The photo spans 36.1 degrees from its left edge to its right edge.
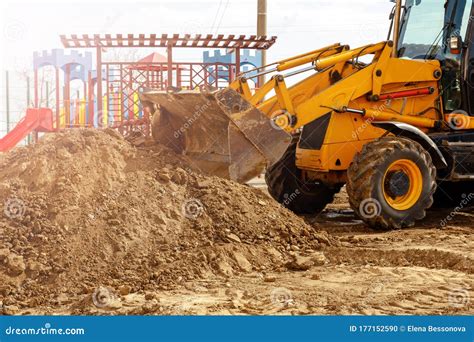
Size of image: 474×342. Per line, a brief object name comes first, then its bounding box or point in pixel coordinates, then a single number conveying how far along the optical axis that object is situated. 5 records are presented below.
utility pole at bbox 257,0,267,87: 16.72
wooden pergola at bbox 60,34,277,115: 16.52
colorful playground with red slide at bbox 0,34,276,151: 16.72
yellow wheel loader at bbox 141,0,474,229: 8.16
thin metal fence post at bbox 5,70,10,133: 24.26
